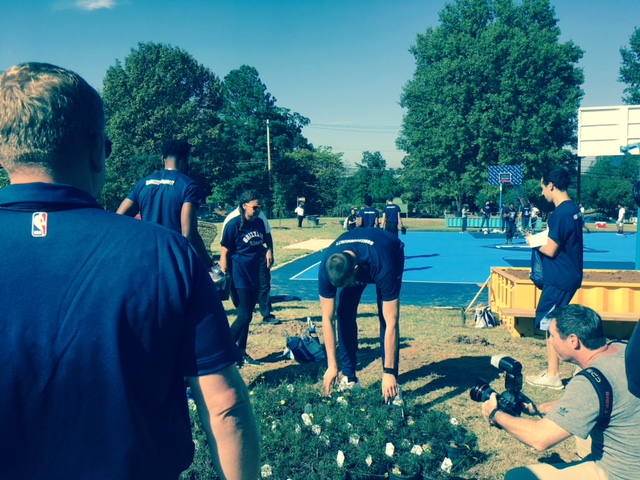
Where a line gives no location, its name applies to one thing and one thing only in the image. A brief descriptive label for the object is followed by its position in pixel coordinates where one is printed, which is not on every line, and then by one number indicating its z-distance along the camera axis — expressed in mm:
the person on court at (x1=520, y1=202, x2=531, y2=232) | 35925
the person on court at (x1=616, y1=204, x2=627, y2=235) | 32281
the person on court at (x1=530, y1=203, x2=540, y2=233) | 34750
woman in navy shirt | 7295
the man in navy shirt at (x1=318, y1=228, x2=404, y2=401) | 5477
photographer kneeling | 3191
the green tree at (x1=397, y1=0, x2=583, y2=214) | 50344
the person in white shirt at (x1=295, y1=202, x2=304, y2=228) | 37188
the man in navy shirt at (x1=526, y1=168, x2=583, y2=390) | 6340
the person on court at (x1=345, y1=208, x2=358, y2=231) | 17016
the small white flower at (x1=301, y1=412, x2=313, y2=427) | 4965
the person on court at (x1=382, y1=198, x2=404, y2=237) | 19109
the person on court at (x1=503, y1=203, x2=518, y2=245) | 27250
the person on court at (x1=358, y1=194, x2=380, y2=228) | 15453
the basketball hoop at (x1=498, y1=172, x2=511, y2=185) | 39781
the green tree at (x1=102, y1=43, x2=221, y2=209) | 48531
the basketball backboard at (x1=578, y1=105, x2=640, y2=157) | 15273
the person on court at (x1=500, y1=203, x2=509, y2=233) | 32500
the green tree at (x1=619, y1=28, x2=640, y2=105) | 64562
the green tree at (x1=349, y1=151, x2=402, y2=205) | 58750
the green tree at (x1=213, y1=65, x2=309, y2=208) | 61156
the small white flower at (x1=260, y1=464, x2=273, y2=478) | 4297
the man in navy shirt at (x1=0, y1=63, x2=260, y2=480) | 1412
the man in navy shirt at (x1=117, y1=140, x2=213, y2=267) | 5441
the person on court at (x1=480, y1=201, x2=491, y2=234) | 35331
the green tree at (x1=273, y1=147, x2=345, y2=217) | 58812
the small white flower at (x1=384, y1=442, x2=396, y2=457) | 4551
